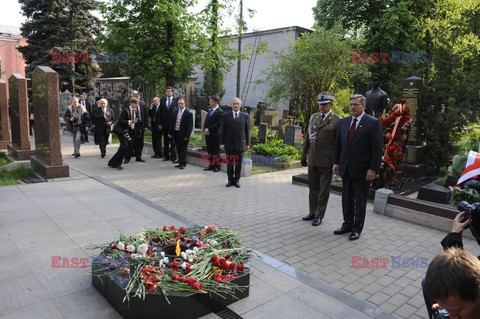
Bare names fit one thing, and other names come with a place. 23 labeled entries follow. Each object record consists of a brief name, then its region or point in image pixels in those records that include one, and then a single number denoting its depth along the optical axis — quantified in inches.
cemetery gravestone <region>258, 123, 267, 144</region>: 546.3
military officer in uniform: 228.1
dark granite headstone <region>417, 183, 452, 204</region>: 267.1
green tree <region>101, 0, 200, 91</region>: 587.5
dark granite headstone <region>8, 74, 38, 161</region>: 436.1
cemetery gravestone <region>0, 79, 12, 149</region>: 502.2
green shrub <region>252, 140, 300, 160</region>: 458.9
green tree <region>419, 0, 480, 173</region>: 365.1
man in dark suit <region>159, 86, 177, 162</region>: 457.7
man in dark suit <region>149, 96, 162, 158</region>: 470.9
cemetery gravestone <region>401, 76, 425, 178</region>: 381.4
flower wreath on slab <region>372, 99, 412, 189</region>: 294.4
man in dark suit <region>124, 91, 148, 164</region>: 446.3
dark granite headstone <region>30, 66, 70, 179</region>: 332.5
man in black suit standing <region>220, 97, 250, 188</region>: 335.0
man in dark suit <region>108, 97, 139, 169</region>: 412.8
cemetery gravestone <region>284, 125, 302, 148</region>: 516.4
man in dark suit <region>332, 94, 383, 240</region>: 203.3
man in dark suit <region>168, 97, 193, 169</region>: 420.5
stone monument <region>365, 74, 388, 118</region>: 373.4
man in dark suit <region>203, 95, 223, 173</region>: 404.2
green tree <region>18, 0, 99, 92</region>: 1013.2
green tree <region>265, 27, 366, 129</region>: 581.9
